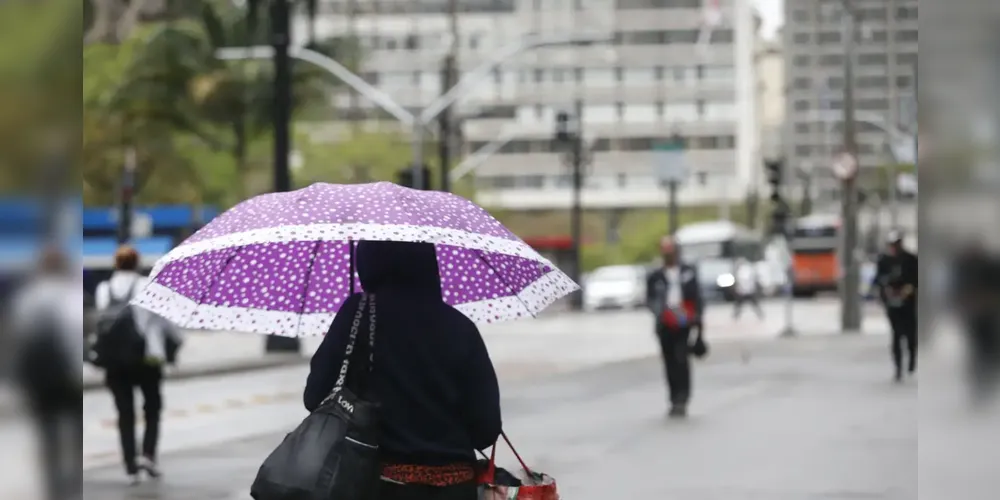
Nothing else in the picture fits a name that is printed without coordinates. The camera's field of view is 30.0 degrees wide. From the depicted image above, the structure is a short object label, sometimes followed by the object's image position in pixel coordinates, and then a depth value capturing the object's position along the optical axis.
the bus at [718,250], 74.31
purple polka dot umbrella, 5.46
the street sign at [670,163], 65.38
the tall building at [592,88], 129.12
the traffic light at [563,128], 54.25
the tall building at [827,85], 140.50
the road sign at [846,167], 38.56
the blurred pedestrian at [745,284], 54.63
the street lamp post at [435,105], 38.75
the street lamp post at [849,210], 39.12
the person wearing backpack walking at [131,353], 12.63
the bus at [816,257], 77.50
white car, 71.88
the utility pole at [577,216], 66.81
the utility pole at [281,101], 29.89
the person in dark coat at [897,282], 21.14
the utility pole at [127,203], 35.91
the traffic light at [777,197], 39.47
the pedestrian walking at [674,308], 18.64
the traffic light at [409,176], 37.06
